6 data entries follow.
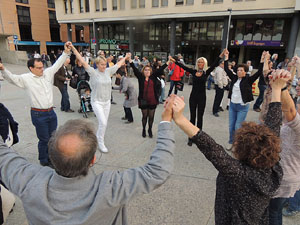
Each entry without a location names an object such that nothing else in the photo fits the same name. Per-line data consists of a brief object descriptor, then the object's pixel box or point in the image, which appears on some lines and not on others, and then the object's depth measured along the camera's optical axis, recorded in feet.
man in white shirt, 11.13
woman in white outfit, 14.02
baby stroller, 22.43
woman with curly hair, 4.60
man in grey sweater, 3.46
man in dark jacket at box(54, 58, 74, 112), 22.39
